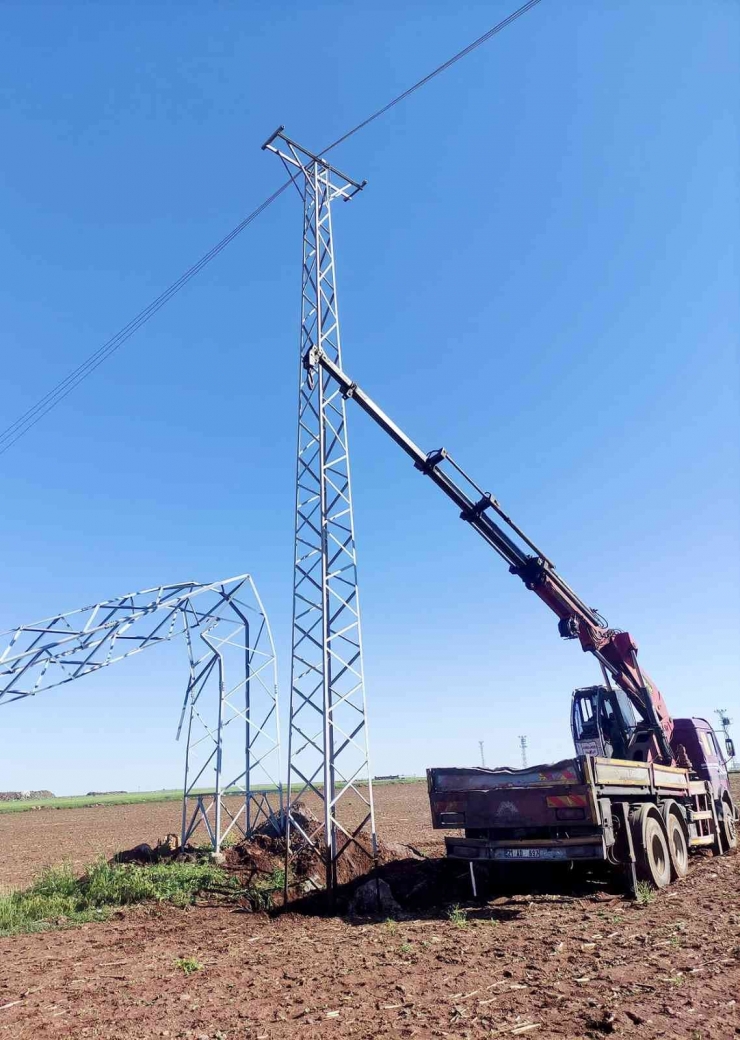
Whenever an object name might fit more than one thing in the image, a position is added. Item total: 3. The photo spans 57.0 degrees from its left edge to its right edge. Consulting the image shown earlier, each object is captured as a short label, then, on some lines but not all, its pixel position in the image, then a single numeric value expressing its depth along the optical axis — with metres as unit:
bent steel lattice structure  16.22
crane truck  10.77
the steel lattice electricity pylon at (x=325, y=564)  12.87
